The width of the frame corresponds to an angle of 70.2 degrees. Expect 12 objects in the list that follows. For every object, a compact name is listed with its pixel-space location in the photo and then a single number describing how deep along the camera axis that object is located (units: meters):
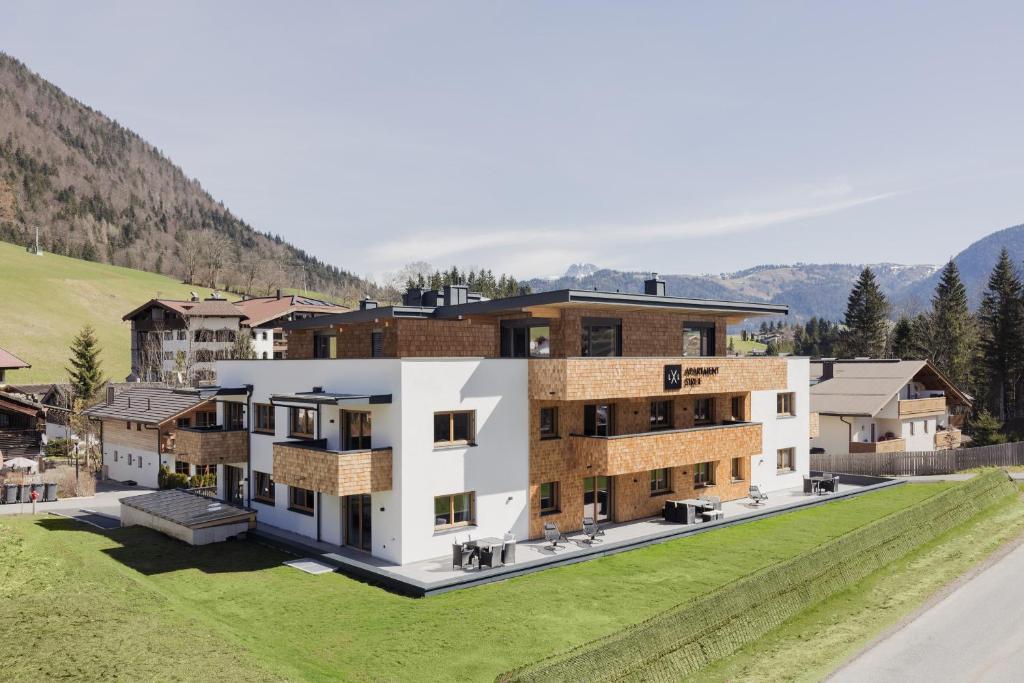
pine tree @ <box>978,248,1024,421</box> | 67.31
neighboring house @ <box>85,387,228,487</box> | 37.88
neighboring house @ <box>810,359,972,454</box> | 45.94
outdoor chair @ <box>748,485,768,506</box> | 30.16
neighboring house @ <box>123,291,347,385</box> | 81.69
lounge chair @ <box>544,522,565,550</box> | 22.97
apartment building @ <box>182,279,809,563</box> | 22.06
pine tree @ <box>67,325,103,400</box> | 65.12
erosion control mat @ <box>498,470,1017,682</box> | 12.75
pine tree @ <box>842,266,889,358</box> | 86.88
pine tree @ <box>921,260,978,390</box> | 74.19
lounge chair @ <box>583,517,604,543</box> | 23.88
